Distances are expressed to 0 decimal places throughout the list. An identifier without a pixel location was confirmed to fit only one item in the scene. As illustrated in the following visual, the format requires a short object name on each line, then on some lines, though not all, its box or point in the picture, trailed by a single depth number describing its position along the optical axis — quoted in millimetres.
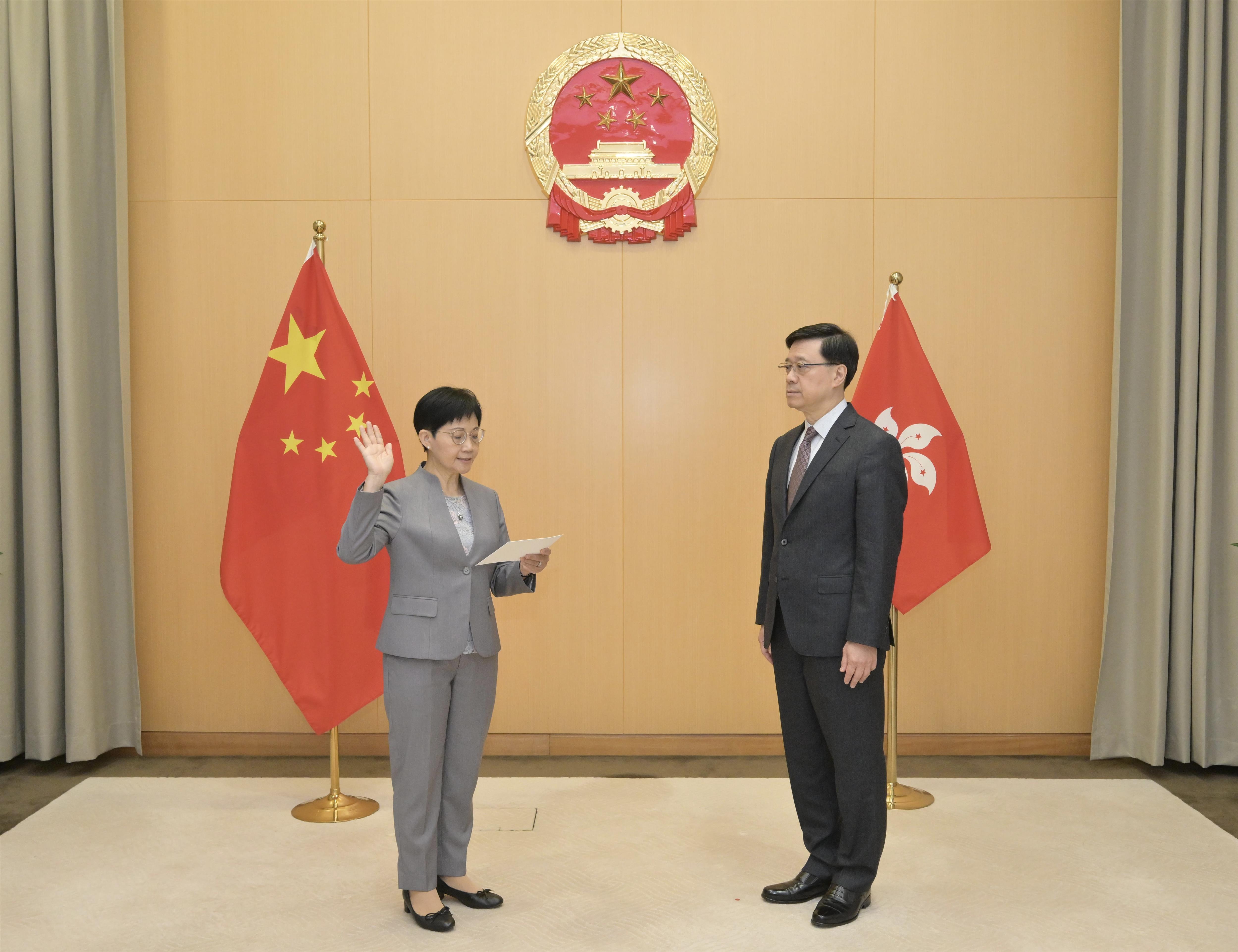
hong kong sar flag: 3592
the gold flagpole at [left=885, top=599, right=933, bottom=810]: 3531
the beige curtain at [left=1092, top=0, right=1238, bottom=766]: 3840
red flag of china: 3475
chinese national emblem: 4027
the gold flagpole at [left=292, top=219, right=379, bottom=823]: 3400
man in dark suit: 2541
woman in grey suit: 2551
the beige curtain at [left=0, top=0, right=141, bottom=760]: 3861
